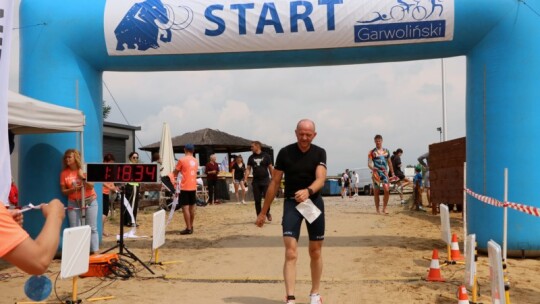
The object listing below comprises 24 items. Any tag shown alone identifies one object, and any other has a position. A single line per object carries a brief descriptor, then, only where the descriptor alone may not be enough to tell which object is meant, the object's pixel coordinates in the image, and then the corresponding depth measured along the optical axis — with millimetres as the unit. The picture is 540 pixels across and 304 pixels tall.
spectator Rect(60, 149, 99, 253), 7402
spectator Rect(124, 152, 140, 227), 10672
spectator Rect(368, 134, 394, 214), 12312
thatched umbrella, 23750
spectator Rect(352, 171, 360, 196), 28078
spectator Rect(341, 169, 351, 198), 27909
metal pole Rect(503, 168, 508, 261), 6201
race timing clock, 6535
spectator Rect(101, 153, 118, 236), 10008
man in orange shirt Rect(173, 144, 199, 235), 9797
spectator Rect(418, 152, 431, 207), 15748
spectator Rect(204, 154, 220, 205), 17500
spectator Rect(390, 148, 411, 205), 15859
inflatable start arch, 7062
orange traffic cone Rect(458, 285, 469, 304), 4070
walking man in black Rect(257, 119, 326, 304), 4984
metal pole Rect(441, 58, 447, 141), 25728
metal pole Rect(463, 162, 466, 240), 7280
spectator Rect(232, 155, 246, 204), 17828
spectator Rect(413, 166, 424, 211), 14490
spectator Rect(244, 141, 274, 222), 11464
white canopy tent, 6254
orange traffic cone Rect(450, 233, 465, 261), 6824
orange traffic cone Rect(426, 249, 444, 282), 5863
